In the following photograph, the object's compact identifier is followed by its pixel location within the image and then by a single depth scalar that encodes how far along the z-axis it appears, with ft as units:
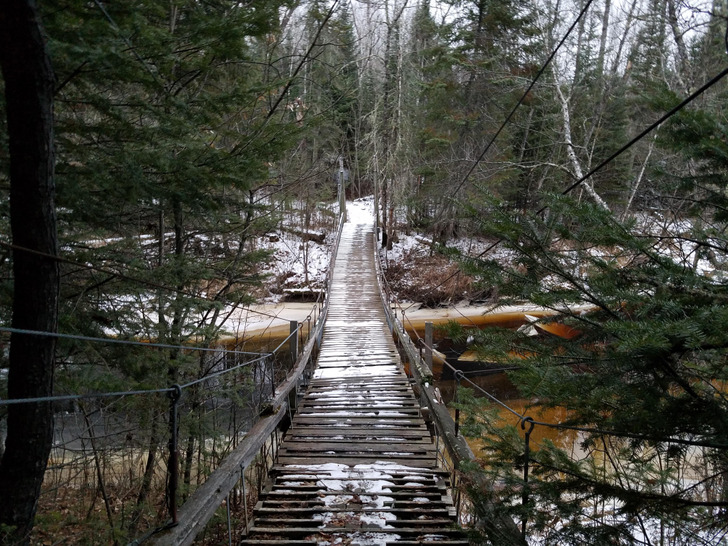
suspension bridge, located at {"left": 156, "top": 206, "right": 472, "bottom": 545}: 10.69
